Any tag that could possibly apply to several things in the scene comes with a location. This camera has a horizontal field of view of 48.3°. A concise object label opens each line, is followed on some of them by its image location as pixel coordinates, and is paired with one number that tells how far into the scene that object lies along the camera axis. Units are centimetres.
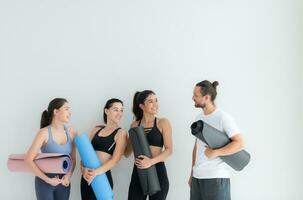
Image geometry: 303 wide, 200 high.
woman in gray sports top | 253
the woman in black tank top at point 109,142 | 260
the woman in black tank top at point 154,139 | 266
